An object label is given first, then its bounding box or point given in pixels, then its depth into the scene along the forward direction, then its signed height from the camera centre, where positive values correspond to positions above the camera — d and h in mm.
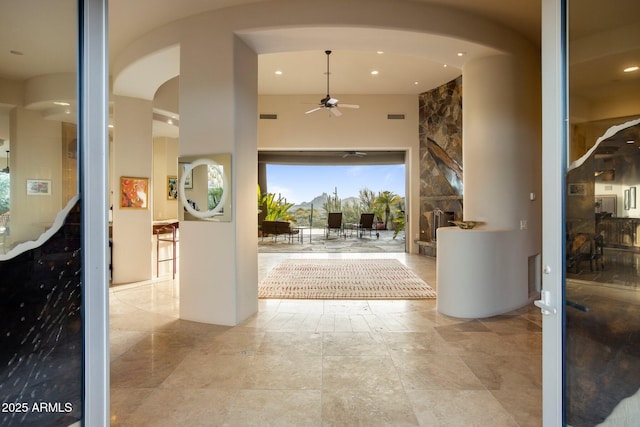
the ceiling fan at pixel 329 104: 6574 +2196
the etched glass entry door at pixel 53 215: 1185 -14
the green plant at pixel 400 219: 11094 -330
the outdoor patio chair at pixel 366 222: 11562 -445
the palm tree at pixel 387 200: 12586 +376
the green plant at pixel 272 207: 11344 +114
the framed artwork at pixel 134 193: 5473 +317
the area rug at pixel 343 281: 4883 -1267
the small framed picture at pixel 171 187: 8148 +607
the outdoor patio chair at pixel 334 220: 11688 -371
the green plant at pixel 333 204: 13484 +249
